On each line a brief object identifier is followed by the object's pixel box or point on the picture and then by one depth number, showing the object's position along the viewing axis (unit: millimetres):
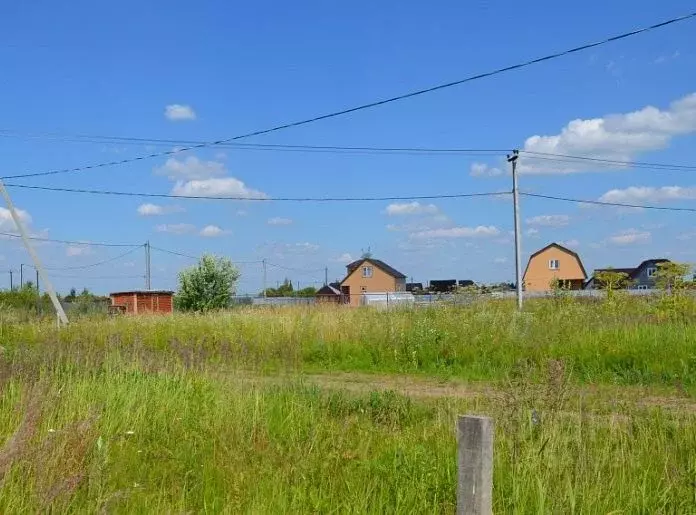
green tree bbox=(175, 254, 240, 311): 41312
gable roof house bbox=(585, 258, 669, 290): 72062
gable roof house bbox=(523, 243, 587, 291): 72000
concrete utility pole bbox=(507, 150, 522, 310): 27797
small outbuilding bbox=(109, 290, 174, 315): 42344
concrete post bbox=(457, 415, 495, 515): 2883
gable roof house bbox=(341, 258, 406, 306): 79938
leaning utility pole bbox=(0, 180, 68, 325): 21078
